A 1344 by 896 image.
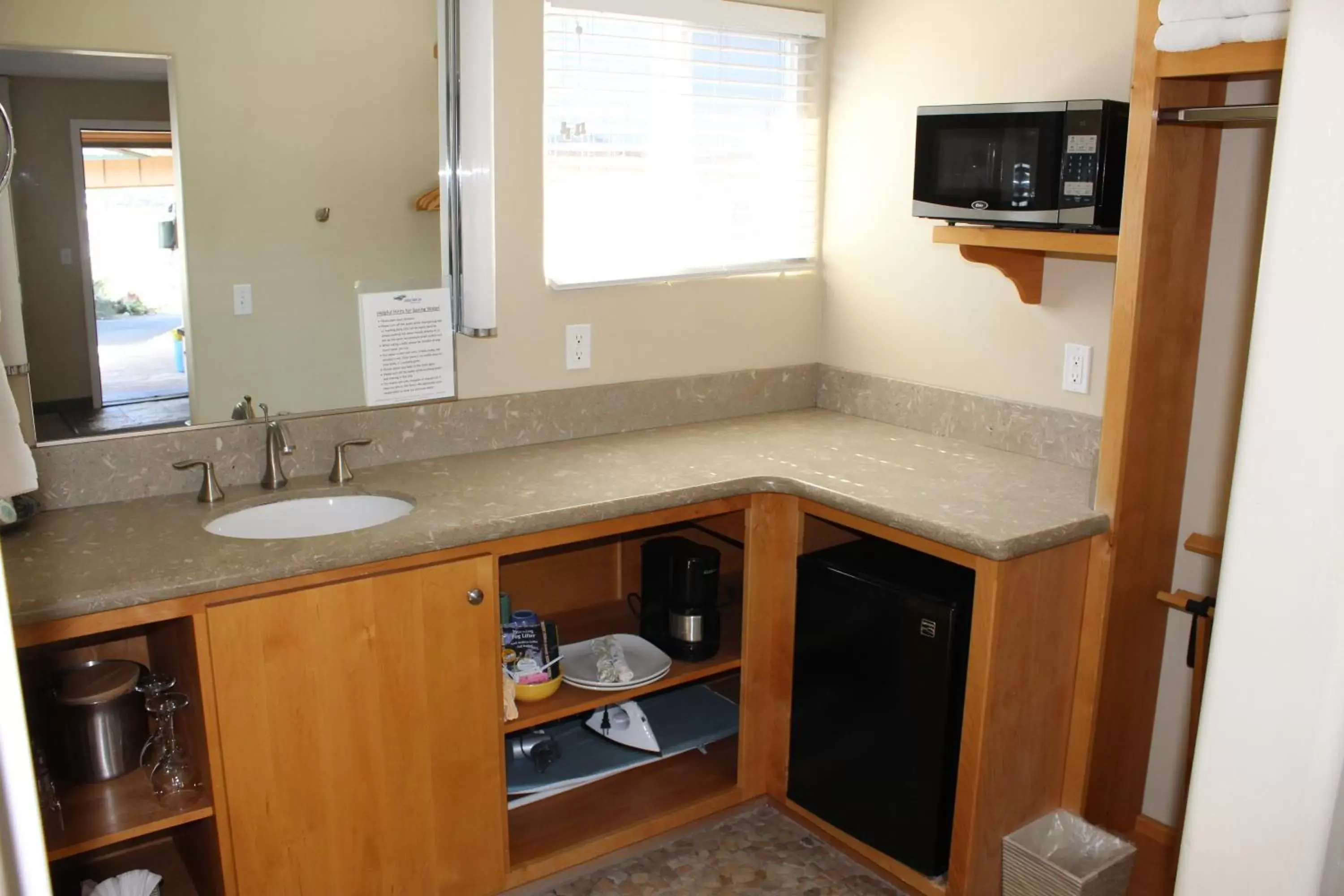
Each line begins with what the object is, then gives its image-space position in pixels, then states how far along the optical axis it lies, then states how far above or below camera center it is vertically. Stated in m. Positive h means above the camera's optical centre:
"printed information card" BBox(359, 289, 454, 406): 2.50 -0.19
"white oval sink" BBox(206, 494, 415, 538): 2.27 -0.53
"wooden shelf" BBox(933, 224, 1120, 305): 2.20 +0.05
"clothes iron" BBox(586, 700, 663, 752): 2.67 -1.12
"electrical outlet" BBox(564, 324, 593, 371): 2.80 -0.21
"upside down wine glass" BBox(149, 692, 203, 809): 1.96 -0.92
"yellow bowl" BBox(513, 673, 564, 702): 2.39 -0.92
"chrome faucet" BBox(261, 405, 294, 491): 2.35 -0.41
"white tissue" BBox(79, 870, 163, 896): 2.04 -1.15
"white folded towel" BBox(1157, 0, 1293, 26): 1.73 +0.44
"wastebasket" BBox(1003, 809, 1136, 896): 2.16 -1.16
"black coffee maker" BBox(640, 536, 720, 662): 2.62 -0.79
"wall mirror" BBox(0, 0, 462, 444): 2.10 +0.12
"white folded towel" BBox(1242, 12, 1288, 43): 1.71 +0.39
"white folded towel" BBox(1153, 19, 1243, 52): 1.81 +0.40
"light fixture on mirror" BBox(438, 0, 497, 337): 2.40 +0.23
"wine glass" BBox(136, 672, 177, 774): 1.99 -0.79
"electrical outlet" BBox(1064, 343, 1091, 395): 2.54 -0.21
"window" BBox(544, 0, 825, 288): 2.71 +0.33
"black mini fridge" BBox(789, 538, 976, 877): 2.21 -0.88
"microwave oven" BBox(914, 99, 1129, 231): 2.16 +0.22
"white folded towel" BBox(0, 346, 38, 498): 1.10 -0.21
